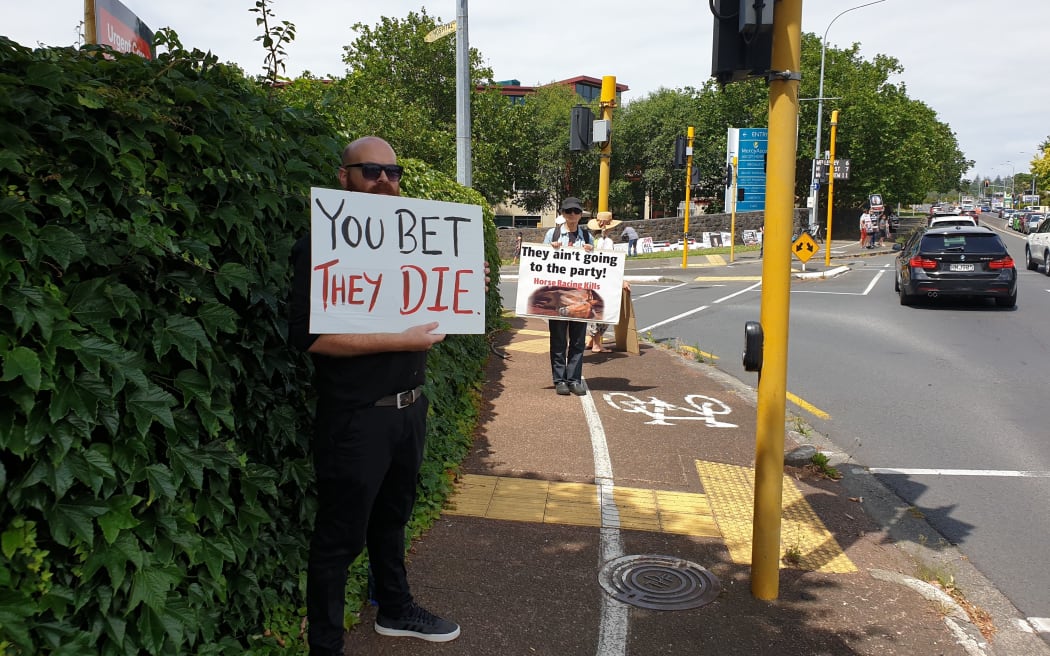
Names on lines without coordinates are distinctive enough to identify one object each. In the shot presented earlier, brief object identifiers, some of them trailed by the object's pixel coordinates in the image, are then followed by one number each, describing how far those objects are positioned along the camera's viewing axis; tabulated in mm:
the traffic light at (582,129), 12104
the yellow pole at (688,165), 25422
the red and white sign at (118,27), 5496
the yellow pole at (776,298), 3977
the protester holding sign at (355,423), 3010
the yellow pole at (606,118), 11723
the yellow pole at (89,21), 5377
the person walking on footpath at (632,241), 34344
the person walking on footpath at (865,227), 41000
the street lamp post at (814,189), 35441
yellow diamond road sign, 22844
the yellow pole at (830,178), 28953
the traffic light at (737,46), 3932
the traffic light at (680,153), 24594
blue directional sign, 44250
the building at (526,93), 66938
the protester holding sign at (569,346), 8422
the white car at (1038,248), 24797
